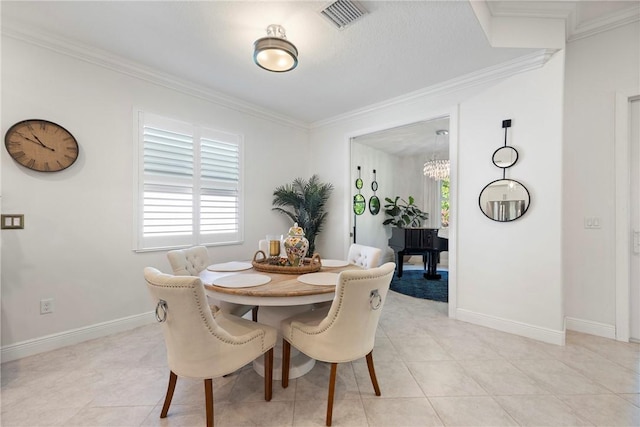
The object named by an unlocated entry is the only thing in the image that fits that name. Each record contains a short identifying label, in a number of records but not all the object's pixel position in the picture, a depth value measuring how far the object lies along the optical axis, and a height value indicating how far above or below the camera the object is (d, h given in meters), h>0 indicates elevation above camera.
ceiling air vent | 2.02 +1.62
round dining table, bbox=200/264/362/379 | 1.67 -0.52
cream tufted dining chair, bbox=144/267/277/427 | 1.34 -0.68
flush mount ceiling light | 2.09 +1.32
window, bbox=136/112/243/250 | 2.98 +0.36
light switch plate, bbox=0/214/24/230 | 2.20 -0.09
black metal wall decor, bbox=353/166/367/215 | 5.42 +0.32
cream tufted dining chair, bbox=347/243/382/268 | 2.48 -0.39
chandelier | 5.37 +1.03
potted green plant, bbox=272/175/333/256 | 4.29 +0.19
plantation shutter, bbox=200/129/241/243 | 3.49 +0.38
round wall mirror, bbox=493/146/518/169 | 2.77 +0.66
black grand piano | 4.57 -0.48
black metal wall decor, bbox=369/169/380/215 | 6.23 +0.37
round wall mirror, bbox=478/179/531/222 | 2.73 +0.21
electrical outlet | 2.39 -0.86
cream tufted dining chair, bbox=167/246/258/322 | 2.27 -0.47
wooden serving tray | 2.16 -0.44
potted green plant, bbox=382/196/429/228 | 6.48 +0.09
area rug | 4.07 -1.19
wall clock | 2.23 +0.59
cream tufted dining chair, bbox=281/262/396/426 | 1.50 -0.66
